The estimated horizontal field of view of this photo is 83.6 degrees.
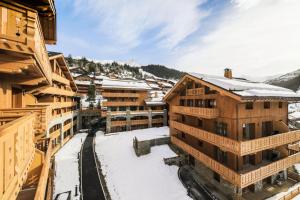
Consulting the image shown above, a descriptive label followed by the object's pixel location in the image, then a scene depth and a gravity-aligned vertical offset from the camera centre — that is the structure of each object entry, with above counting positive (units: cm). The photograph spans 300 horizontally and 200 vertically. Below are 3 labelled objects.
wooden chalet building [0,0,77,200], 278 +71
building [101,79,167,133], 3744 -95
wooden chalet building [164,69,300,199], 1452 -286
